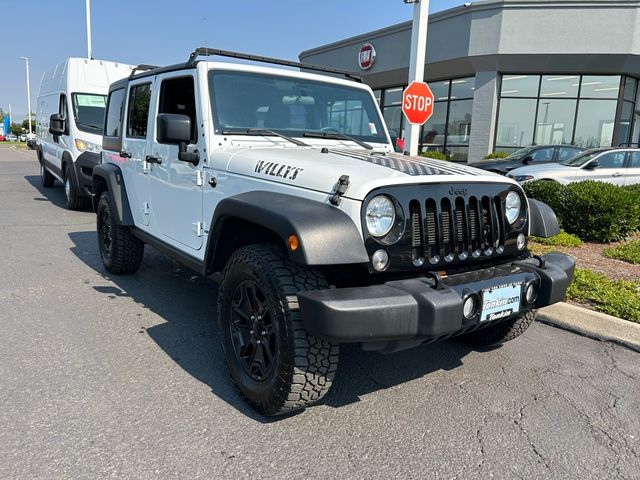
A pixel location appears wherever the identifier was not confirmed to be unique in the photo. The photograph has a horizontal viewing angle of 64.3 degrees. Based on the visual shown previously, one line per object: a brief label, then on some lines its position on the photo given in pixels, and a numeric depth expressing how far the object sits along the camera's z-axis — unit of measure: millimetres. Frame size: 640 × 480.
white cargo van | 9531
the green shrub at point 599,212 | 7148
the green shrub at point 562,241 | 6809
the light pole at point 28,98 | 51344
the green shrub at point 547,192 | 7668
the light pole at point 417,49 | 8500
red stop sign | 7953
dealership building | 16766
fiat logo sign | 21234
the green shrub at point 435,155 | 17766
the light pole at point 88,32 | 20991
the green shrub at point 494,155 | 16469
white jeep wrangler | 2445
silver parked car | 10500
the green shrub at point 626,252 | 6166
